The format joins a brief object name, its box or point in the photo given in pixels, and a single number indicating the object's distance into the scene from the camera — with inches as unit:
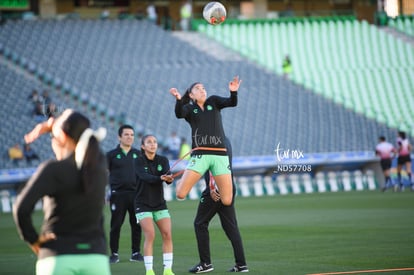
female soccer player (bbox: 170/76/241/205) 573.6
